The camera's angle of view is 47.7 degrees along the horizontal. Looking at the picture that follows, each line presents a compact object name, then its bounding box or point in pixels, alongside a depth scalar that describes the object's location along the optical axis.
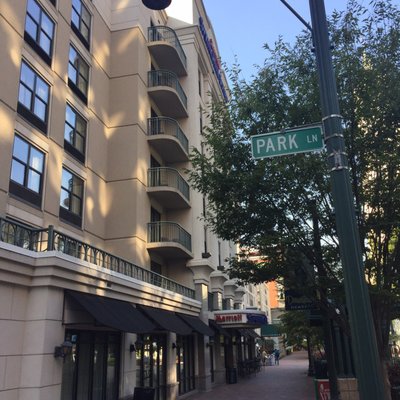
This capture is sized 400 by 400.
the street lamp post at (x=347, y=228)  4.31
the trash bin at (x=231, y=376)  28.38
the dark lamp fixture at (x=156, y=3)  7.66
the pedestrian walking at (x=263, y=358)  50.39
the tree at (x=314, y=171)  9.71
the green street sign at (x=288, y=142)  5.69
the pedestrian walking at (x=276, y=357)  53.97
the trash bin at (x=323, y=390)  13.48
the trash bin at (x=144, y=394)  14.69
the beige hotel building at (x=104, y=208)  10.49
